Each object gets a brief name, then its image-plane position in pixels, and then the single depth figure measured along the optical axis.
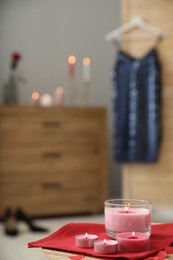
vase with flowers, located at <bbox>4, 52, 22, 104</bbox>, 3.97
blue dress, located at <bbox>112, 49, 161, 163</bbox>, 3.82
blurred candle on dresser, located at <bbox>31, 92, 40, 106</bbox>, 3.92
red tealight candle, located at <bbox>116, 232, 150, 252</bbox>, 1.05
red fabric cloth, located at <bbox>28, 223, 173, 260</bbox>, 1.05
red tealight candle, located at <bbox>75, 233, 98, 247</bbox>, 1.11
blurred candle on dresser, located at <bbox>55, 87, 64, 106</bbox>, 4.03
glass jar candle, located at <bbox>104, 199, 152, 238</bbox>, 1.14
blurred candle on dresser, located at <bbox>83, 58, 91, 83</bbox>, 4.09
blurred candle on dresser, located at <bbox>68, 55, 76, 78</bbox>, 4.20
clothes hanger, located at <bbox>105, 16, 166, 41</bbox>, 3.85
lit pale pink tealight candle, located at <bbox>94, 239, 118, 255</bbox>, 1.04
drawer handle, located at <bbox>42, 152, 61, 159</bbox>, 3.88
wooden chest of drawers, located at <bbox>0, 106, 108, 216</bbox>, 3.79
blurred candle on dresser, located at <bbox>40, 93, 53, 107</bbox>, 3.95
